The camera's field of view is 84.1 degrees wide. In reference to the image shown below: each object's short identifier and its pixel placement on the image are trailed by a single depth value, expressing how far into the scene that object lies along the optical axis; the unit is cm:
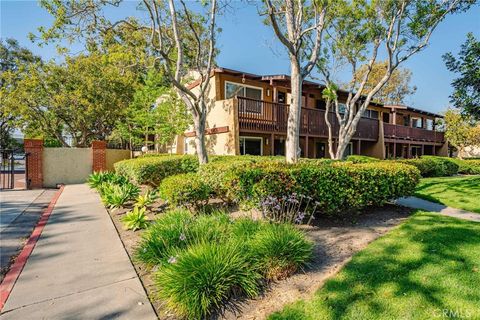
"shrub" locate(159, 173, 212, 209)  635
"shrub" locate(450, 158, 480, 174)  2042
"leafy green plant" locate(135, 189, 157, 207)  705
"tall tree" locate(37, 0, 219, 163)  998
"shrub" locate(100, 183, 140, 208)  774
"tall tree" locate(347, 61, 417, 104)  3700
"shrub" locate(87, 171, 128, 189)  1019
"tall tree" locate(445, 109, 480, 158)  2641
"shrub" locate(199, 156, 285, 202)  712
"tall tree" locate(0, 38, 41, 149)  2573
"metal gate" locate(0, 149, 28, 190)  1273
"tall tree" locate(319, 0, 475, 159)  1276
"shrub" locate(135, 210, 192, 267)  410
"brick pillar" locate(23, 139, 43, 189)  1352
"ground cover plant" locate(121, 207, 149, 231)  603
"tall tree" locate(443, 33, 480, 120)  957
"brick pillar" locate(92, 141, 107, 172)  1616
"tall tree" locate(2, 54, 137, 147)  1848
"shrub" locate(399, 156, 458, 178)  1625
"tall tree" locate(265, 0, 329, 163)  801
